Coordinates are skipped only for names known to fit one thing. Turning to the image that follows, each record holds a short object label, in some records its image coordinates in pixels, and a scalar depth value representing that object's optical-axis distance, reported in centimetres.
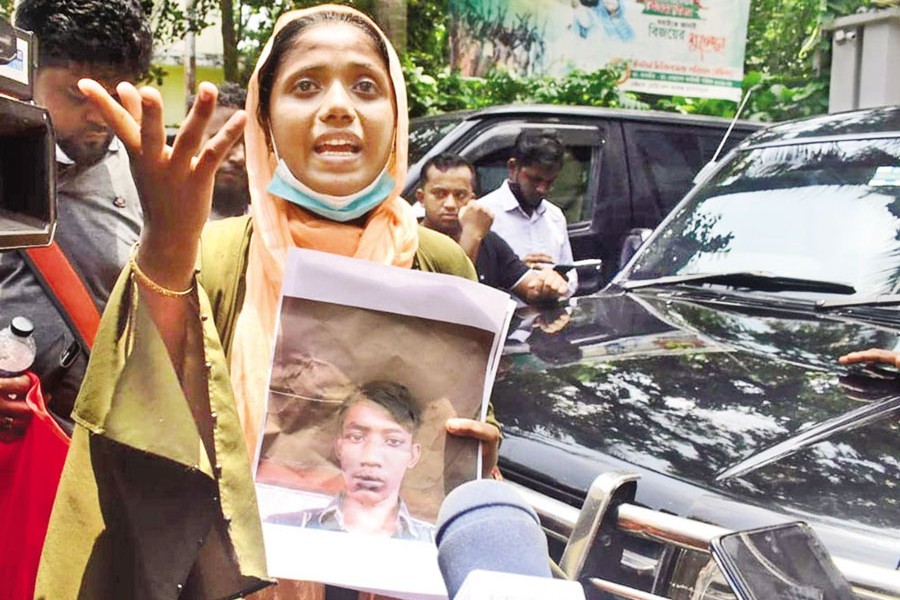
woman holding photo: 139
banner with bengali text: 830
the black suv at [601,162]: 549
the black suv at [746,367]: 182
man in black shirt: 429
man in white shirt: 523
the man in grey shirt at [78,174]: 198
